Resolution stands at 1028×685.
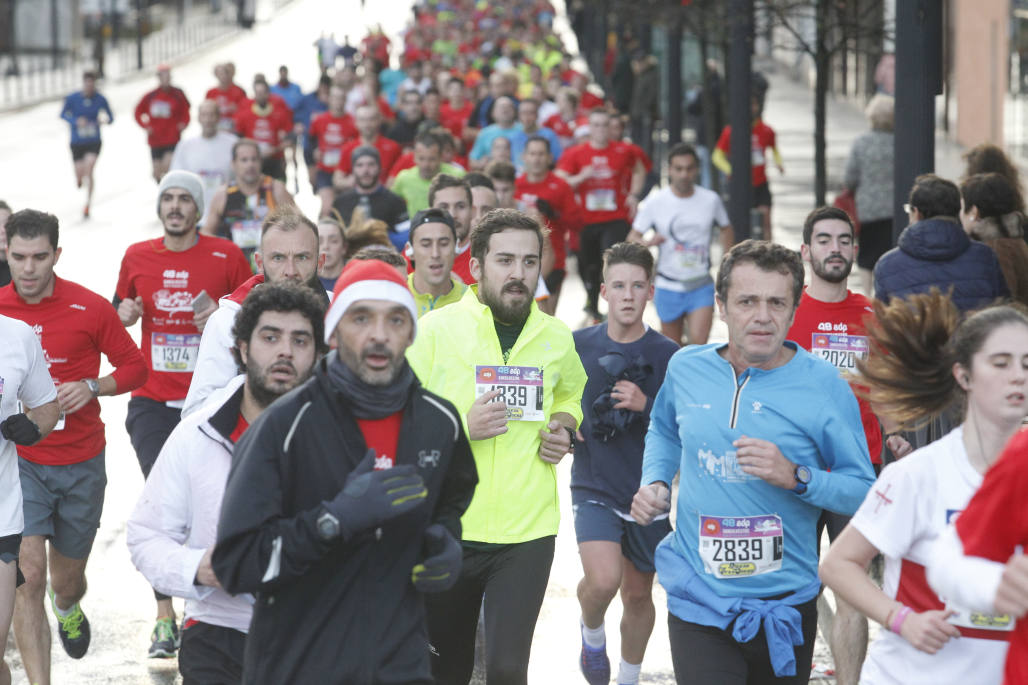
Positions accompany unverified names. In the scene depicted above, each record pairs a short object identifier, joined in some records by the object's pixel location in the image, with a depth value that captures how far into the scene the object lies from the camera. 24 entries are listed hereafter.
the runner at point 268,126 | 44.37
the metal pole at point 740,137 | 26.34
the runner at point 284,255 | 13.35
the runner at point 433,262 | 15.22
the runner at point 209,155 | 34.56
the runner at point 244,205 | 22.67
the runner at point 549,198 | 26.48
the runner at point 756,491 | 10.16
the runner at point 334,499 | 7.95
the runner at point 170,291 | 16.06
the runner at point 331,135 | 38.22
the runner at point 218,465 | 9.61
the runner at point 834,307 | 14.08
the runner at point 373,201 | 23.50
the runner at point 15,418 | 11.76
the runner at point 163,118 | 50.22
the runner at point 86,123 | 48.50
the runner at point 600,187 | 29.20
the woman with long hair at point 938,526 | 7.89
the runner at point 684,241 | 23.59
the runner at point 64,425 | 13.95
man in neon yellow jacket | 11.67
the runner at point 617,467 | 13.34
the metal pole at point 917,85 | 16.17
